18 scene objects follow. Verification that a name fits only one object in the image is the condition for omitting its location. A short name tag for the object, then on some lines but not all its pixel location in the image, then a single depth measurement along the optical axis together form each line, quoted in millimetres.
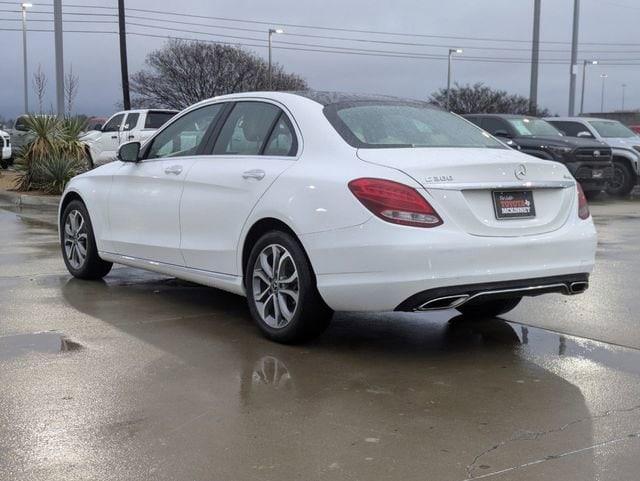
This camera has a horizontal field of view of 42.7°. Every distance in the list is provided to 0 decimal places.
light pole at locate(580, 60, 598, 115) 51594
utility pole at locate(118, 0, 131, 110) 25641
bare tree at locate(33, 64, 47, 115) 22969
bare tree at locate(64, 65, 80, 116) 23828
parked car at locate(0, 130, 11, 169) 24969
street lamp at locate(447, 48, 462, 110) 48006
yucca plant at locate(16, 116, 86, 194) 16703
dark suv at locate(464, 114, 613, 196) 16359
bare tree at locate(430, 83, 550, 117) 46528
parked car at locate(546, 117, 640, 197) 18203
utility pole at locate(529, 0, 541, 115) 26703
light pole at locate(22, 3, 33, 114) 44059
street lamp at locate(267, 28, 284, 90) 46375
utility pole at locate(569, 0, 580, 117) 28978
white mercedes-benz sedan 4715
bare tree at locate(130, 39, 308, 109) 51844
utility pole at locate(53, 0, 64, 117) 19781
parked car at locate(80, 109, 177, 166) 21016
